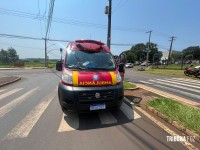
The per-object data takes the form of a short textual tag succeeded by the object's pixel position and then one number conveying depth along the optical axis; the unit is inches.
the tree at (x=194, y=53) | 2563.3
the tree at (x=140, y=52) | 2419.6
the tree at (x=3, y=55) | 2770.5
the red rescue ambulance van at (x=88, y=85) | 124.5
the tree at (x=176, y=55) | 2824.4
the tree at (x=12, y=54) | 2946.7
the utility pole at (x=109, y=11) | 379.0
